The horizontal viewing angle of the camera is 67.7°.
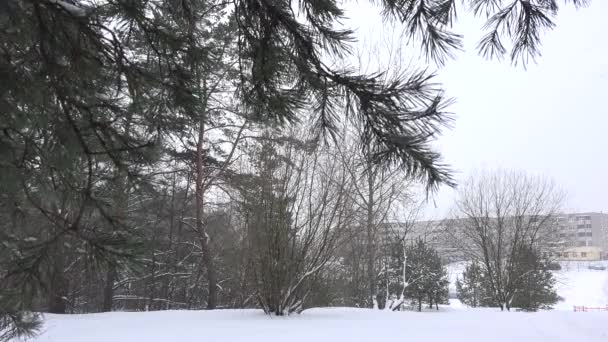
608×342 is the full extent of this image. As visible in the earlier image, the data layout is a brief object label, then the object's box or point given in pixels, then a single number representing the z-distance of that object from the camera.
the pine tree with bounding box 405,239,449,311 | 20.02
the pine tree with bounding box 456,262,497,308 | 21.25
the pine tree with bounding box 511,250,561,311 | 17.47
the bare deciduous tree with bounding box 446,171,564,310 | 17.38
